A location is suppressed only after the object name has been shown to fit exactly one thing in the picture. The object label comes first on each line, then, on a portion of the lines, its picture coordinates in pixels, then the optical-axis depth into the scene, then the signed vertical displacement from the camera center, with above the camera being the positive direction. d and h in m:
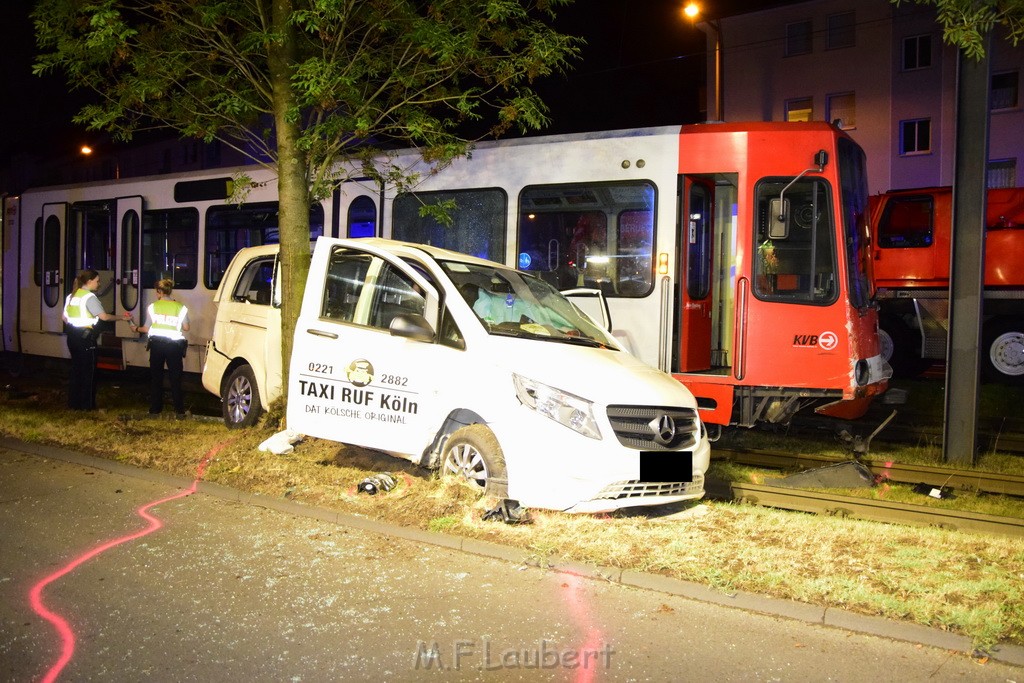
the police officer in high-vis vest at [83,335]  10.98 -0.50
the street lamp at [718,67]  19.57 +5.06
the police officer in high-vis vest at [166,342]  11.05 -0.58
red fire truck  14.46 +0.47
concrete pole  8.74 +0.44
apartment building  30.02 +7.85
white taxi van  6.04 -0.60
